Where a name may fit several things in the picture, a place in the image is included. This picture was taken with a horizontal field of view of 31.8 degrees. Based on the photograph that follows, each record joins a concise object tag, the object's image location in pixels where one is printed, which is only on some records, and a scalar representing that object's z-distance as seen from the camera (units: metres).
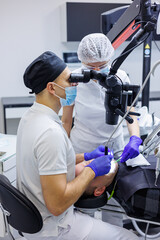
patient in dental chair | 1.10
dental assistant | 1.53
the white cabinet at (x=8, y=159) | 1.81
